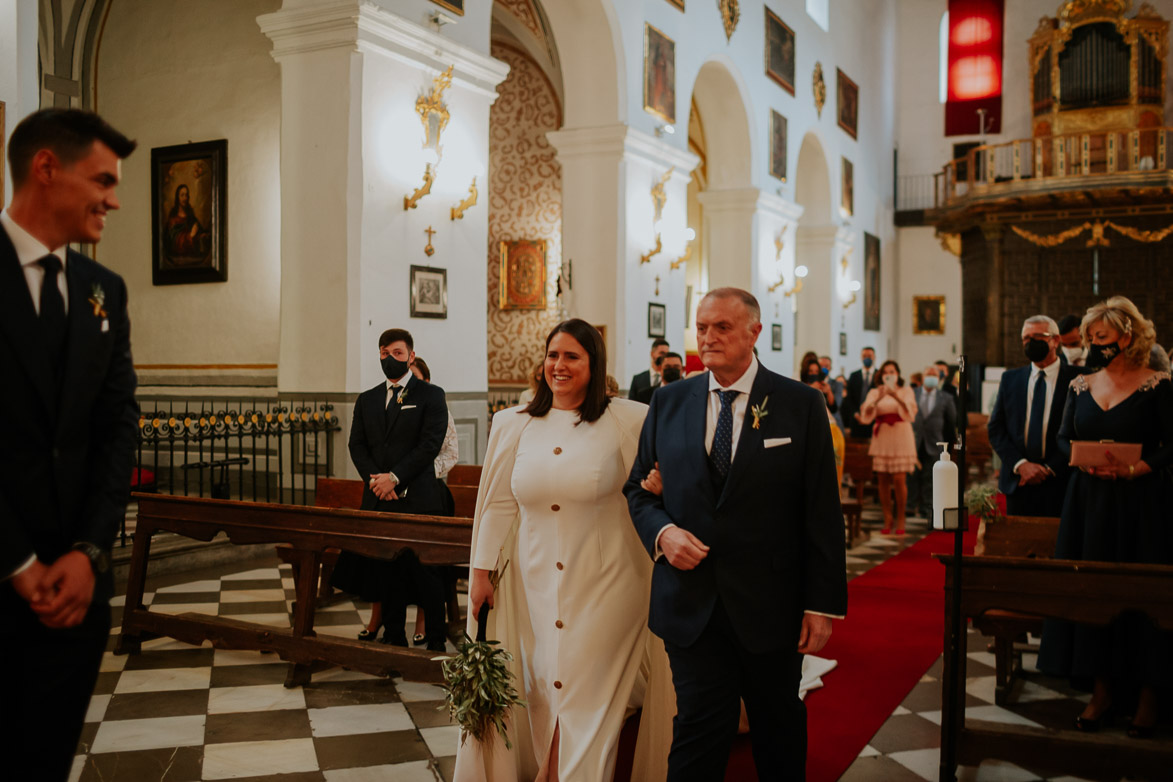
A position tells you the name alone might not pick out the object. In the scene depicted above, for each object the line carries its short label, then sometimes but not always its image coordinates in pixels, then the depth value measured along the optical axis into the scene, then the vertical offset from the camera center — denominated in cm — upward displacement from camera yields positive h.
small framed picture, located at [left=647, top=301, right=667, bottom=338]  1309 +62
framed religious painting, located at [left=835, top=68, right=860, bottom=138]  2177 +597
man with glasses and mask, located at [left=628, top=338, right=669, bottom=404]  913 -13
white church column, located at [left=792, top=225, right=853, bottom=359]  2105 +161
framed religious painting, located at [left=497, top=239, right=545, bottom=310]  1570 +144
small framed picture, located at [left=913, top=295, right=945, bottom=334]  2634 +141
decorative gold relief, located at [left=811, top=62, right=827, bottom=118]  2012 +578
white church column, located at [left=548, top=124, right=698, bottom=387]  1232 +176
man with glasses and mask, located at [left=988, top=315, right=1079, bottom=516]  548 -33
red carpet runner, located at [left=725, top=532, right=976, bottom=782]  418 -166
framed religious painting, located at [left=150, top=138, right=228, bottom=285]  1068 +165
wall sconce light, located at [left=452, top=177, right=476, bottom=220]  933 +151
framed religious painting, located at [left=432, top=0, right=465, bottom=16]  913 +338
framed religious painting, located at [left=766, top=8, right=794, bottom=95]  1744 +576
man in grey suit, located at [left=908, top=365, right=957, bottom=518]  1048 -63
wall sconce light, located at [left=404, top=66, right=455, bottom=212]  896 +228
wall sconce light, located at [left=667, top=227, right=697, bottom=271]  1363 +152
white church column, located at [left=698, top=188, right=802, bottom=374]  1675 +213
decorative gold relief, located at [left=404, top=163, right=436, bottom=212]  880 +154
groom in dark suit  208 -18
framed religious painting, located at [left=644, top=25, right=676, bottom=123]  1282 +391
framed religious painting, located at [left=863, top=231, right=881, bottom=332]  2383 +208
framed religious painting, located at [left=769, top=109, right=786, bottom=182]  1756 +400
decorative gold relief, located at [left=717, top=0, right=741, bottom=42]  1532 +557
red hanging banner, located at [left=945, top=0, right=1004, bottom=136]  2520 +783
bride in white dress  331 -73
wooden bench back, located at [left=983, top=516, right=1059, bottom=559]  515 -90
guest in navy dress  433 -64
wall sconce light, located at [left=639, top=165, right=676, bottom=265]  1295 +217
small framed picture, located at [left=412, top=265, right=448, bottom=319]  898 +67
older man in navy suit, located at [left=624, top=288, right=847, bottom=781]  285 -58
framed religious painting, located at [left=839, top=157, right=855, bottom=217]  2183 +396
